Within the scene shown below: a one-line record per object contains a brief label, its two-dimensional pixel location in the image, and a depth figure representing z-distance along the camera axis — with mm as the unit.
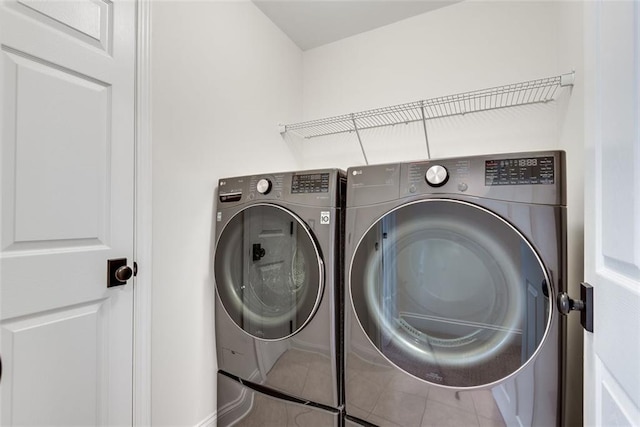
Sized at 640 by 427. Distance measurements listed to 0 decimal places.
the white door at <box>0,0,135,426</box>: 859
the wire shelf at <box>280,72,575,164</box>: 1495
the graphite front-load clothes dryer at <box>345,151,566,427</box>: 917
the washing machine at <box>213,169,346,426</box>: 1215
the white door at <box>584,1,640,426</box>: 470
